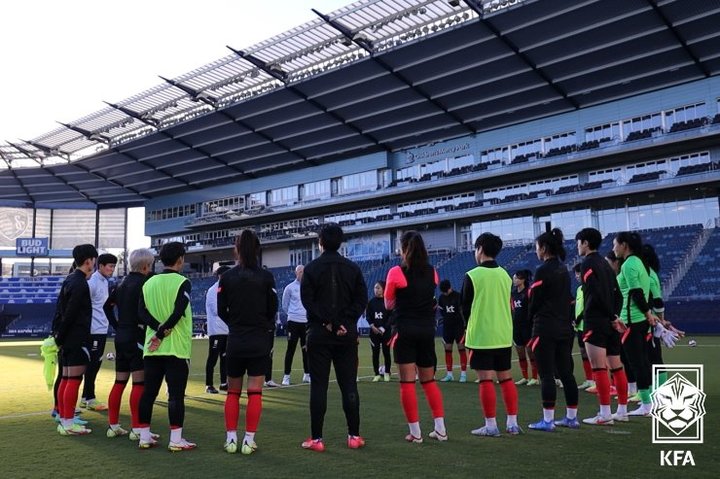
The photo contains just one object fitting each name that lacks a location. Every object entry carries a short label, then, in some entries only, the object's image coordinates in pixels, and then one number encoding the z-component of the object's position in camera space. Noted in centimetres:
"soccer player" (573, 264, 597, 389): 887
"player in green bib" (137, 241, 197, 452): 546
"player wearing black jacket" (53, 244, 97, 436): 629
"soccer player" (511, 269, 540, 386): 1041
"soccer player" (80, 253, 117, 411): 775
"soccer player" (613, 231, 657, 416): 698
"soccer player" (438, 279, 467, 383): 1109
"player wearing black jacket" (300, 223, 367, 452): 543
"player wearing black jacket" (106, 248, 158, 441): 616
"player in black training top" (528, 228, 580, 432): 627
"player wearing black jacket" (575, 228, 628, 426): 643
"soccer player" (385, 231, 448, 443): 571
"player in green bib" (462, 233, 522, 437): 590
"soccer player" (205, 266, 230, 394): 978
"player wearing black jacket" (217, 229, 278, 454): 534
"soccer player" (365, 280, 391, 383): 1112
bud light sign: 6438
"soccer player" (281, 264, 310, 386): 1062
